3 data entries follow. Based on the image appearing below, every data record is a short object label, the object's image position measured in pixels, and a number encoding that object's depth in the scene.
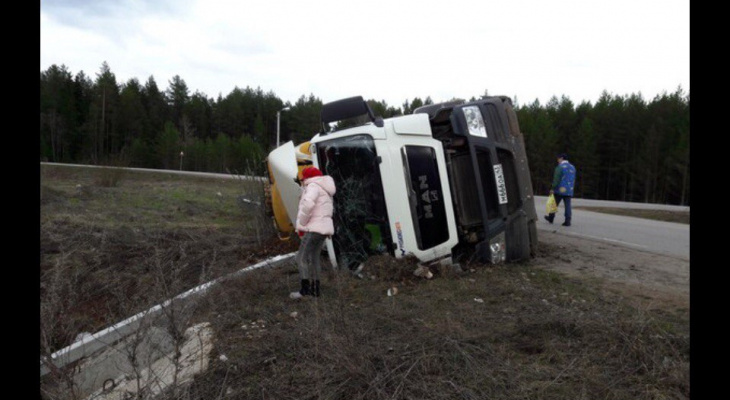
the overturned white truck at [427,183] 5.06
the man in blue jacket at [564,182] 10.15
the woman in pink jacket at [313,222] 4.74
